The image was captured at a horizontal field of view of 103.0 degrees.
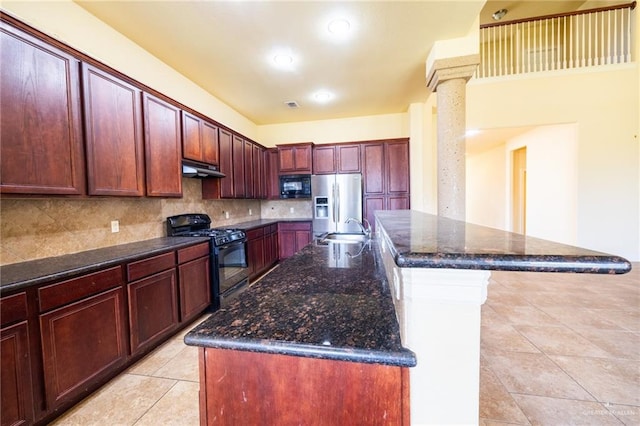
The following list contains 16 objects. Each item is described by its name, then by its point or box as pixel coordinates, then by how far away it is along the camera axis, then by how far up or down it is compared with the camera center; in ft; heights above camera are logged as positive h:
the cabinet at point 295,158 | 15.99 +3.04
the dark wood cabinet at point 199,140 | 9.32 +2.73
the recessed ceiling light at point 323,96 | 12.89 +5.75
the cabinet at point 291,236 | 15.80 -1.86
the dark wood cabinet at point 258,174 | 14.98 +2.01
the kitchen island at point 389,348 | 1.81 -1.20
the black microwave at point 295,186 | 16.14 +1.29
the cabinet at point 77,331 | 4.23 -2.48
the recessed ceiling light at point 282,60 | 9.70 +5.73
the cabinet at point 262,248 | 12.38 -2.22
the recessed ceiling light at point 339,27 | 7.91 +5.71
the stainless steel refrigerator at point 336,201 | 15.07 +0.23
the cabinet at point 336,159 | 15.65 +2.92
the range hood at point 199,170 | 9.23 +1.49
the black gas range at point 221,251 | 9.21 -1.69
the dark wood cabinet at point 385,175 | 15.06 +1.72
